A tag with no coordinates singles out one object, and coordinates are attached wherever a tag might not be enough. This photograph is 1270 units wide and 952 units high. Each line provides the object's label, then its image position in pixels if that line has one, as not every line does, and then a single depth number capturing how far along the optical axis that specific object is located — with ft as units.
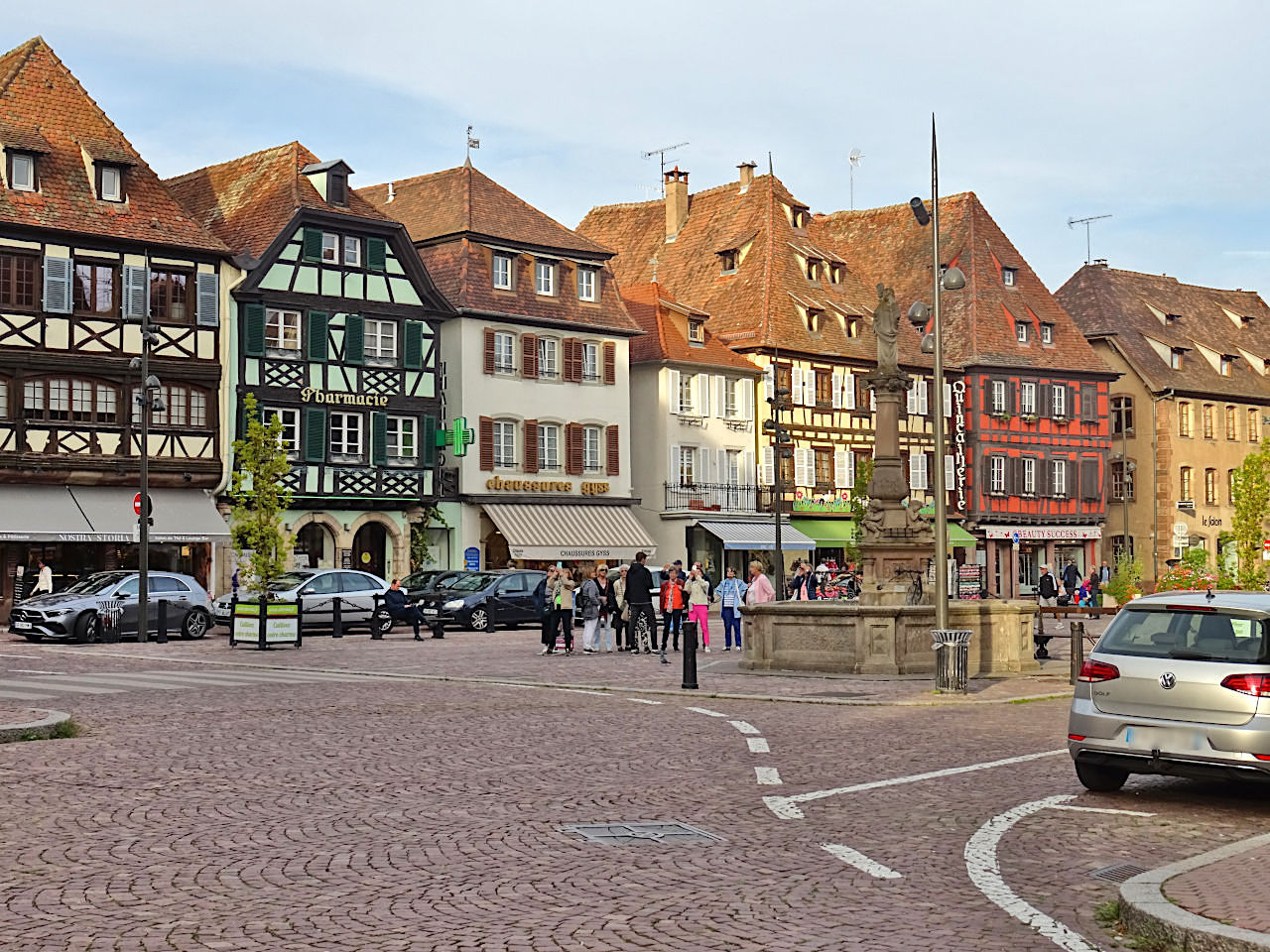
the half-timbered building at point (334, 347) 162.61
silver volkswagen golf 37.55
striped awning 178.19
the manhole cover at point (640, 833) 33.32
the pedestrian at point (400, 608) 126.82
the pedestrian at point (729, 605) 112.37
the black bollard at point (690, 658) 73.92
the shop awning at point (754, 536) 200.13
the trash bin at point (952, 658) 70.64
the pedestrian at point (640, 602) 106.93
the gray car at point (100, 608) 114.21
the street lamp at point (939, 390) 72.08
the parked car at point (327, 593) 129.80
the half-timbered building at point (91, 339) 144.77
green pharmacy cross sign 175.22
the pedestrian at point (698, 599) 108.47
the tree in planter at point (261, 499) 126.72
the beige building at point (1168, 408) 258.16
